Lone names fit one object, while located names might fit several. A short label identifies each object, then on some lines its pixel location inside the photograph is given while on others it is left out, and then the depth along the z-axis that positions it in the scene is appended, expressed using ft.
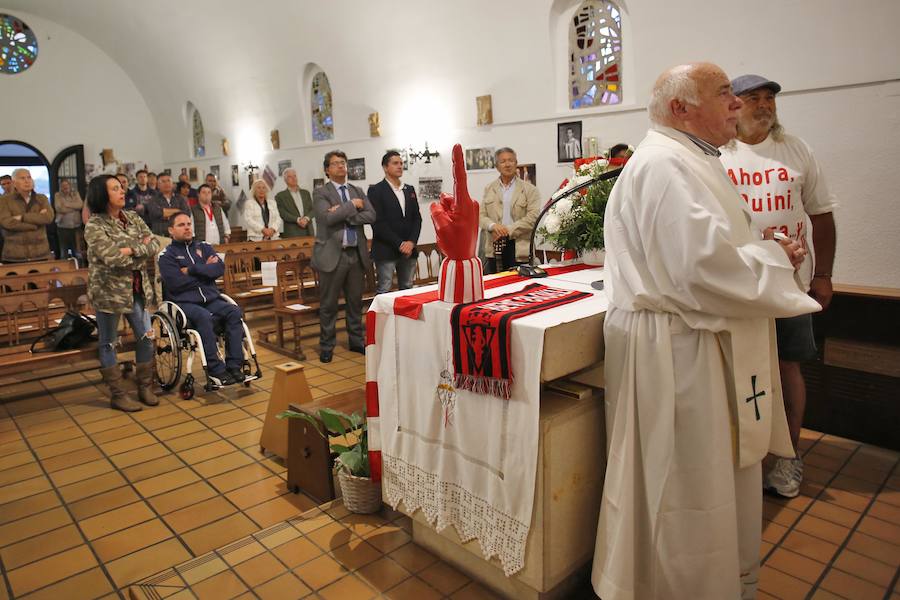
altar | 6.34
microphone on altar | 8.31
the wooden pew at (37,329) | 14.39
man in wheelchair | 15.74
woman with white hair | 29.96
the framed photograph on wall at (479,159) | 24.68
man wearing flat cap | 9.06
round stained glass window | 42.63
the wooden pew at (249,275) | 22.02
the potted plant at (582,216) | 8.80
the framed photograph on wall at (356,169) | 31.55
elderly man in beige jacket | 18.15
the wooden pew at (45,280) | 16.49
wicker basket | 8.96
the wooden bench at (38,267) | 18.29
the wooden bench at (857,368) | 11.21
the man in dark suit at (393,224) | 19.11
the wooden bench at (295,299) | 19.17
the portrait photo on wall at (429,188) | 28.09
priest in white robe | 5.86
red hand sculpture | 7.05
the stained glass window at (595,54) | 20.36
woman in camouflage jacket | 14.25
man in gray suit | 18.12
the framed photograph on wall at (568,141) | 21.36
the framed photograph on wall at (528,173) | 23.13
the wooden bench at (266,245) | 22.82
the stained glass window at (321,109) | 33.50
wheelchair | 15.60
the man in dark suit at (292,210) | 30.25
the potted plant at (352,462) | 8.99
